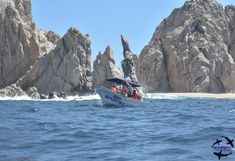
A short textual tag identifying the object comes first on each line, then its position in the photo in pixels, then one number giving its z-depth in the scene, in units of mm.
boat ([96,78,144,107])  55500
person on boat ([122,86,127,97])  56781
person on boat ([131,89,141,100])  57250
